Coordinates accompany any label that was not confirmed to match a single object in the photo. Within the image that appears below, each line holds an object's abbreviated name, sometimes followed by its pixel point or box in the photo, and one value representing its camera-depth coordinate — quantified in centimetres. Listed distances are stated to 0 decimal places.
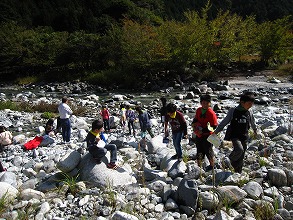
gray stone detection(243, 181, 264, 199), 457
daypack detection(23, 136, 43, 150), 933
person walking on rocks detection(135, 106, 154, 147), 916
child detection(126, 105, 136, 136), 1109
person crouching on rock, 555
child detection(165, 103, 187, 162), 609
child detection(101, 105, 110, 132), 1198
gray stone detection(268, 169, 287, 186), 500
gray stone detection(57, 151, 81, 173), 546
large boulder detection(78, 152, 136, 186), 524
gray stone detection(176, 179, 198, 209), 438
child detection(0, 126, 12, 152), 920
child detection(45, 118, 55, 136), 1112
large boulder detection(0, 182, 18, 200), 477
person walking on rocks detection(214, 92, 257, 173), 514
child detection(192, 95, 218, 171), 552
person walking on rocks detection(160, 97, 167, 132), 924
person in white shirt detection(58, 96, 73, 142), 966
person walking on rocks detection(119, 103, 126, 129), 1220
